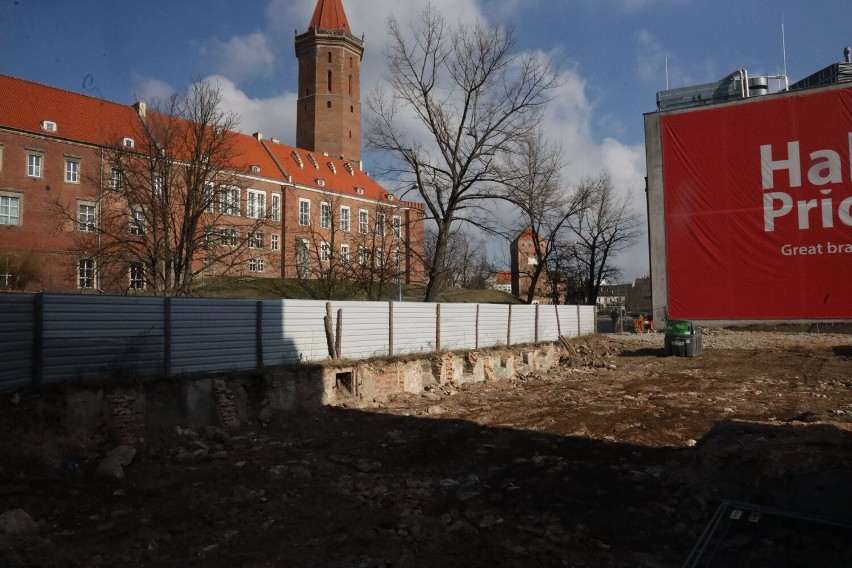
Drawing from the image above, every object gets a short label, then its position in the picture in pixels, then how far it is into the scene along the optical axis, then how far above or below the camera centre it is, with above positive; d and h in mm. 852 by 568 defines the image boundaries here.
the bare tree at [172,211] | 25828 +4380
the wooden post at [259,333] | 11664 -555
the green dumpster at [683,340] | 24469 -1635
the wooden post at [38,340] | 8258 -468
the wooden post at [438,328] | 17312 -726
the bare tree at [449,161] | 24422 +6084
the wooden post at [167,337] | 9984 -534
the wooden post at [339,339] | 13523 -801
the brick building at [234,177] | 29344 +11229
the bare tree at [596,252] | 48906 +4200
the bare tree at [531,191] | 23750 +4624
